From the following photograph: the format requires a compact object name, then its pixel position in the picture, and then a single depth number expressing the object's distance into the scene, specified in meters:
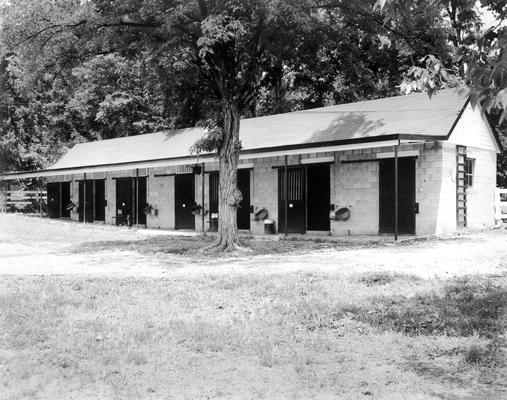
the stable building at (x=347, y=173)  16.28
